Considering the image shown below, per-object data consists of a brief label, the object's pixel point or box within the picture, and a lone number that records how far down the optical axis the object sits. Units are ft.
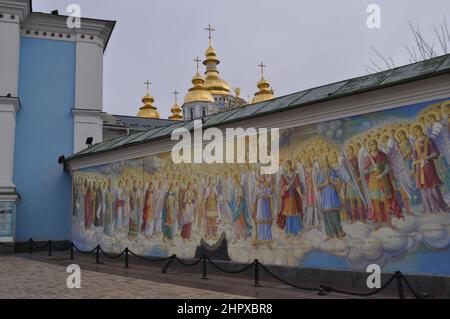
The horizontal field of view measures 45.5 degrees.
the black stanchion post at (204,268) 39.77
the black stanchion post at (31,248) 67.26
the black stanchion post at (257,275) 35.53
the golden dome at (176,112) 201.37
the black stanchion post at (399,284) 27.55
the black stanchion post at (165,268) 43.46
